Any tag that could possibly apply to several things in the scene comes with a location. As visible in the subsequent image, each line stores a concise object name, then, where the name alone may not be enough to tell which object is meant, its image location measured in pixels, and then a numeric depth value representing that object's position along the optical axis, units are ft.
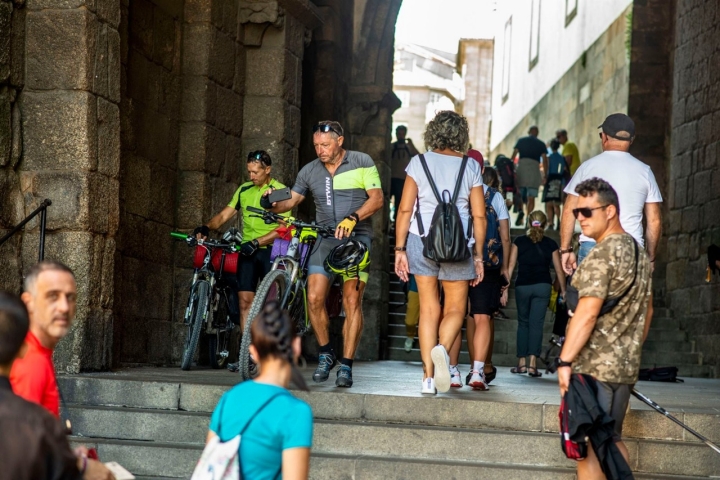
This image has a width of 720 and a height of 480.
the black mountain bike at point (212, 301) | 51.27
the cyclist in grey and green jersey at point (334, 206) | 43.47
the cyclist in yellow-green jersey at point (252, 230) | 52.82
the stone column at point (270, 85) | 62.87
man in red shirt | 21.77
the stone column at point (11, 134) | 45.54
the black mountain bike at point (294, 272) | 43.09
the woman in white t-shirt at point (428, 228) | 41.44
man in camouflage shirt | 28.13
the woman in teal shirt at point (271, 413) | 19.50
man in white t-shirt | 37.36
